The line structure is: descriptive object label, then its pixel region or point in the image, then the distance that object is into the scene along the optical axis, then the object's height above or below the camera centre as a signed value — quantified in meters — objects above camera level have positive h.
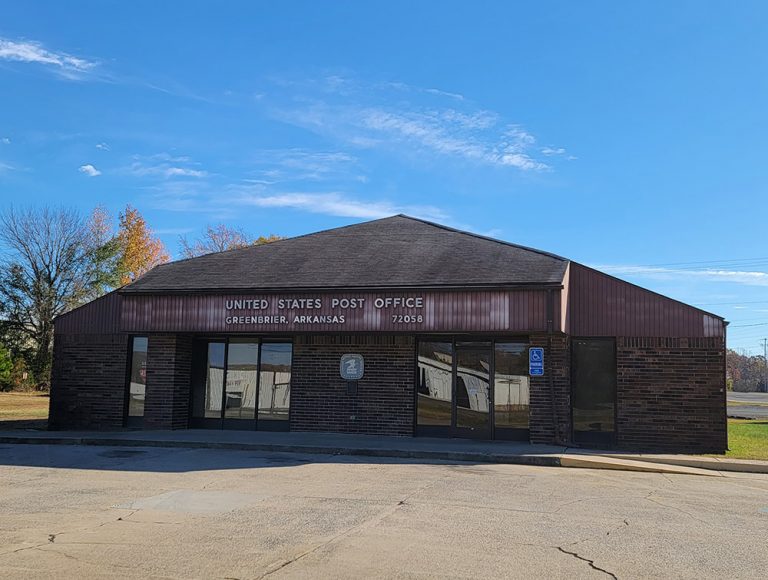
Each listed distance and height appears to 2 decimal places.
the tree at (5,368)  40.62 -0.33
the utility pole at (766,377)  116.56 +1.24
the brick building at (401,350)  16.02 +0.56
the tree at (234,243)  57.00 +10.06
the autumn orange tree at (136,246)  53.09 +8.94
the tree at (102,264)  46.69 +6.62
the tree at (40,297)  43.81 +4.11
